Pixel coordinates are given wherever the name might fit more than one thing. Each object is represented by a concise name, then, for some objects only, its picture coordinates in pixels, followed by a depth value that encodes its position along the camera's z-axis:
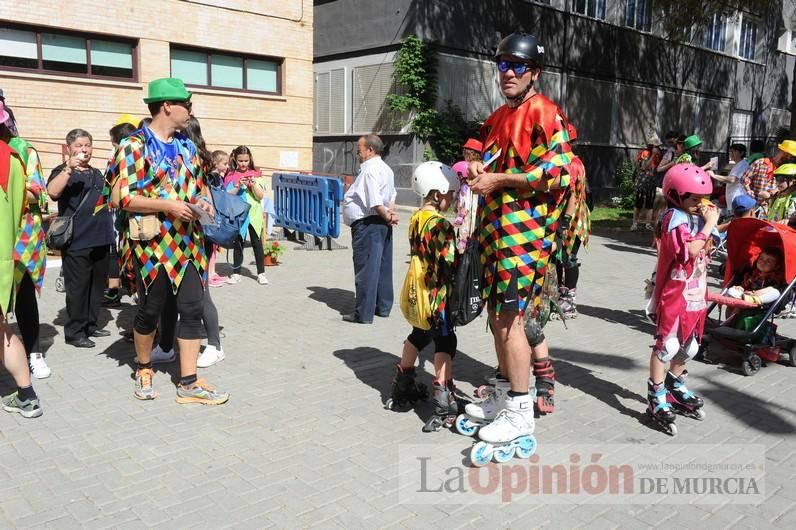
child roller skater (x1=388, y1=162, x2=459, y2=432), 4.10
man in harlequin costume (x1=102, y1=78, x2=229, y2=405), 4.37
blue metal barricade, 11.70
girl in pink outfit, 4.31
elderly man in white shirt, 7.02
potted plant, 10.62
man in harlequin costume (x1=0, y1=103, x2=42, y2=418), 4.20
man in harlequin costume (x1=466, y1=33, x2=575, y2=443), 3.70
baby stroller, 5.71
